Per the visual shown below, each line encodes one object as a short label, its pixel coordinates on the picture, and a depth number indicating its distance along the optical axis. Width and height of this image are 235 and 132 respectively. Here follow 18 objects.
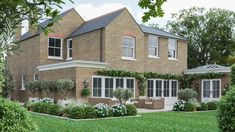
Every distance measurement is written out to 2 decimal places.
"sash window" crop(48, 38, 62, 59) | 33.28
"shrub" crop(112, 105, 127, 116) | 20.19
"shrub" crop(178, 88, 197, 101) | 27.53
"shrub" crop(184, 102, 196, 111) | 25.30
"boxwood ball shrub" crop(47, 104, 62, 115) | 20.80
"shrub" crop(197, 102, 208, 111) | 26.48
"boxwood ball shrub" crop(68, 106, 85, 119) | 18.89
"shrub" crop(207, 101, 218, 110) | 27.20
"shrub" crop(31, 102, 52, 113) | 22.03
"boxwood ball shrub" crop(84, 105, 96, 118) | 19.12
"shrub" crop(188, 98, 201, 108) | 26.03
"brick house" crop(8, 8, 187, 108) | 28.80
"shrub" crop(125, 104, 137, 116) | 20.70
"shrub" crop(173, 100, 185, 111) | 25.27
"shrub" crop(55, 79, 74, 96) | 26.64
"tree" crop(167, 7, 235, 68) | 49.59
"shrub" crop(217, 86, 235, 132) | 9.31
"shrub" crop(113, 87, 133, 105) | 23.40
